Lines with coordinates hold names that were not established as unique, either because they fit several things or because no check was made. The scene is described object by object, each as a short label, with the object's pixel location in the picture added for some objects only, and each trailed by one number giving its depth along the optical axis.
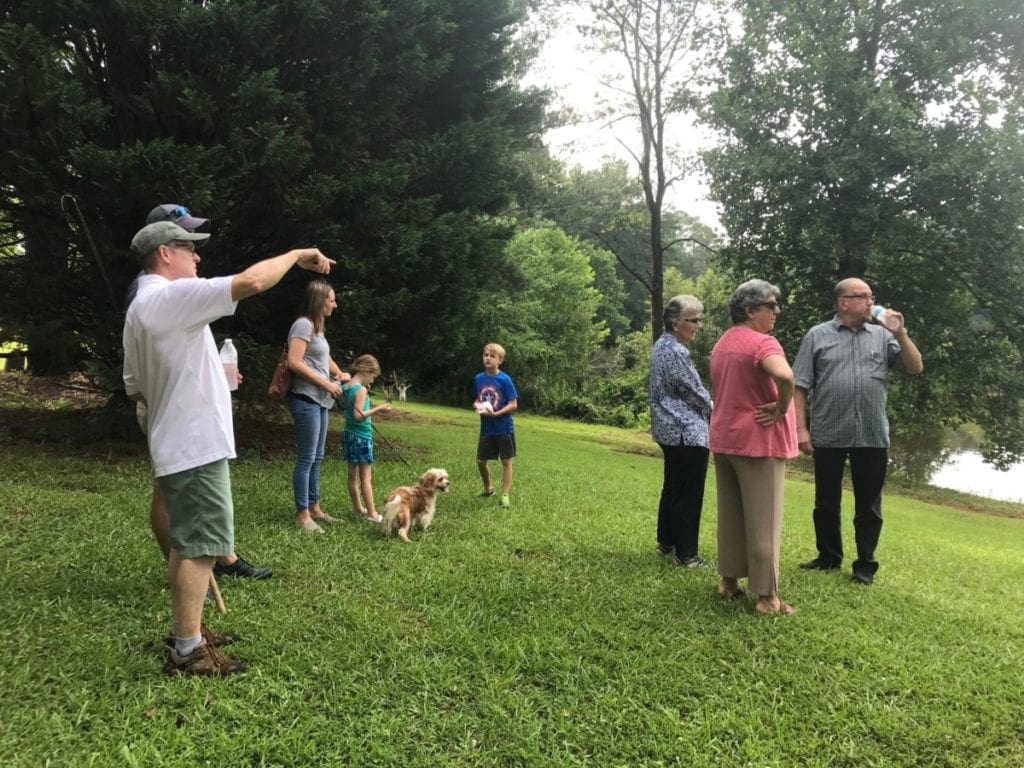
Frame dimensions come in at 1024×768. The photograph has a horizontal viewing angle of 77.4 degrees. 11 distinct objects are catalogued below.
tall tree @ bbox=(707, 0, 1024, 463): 13.77
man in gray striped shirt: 4.73
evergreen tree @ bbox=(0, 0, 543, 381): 6.23
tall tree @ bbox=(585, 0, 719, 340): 17.55
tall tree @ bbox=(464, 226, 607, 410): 32.09
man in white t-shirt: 2.62
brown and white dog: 4.96
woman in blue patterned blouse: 4.74
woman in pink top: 3.70
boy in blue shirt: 6.41
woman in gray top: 4.88
